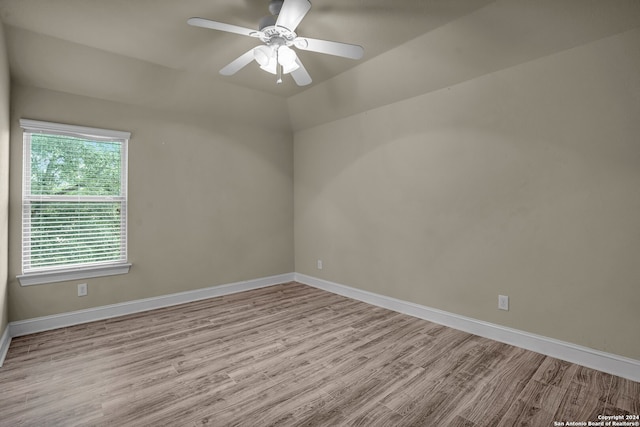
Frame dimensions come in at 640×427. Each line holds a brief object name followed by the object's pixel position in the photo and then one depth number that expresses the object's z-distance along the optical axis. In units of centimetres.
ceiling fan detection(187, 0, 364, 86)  202
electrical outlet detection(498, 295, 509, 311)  282
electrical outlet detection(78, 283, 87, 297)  331
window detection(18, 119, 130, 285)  306
